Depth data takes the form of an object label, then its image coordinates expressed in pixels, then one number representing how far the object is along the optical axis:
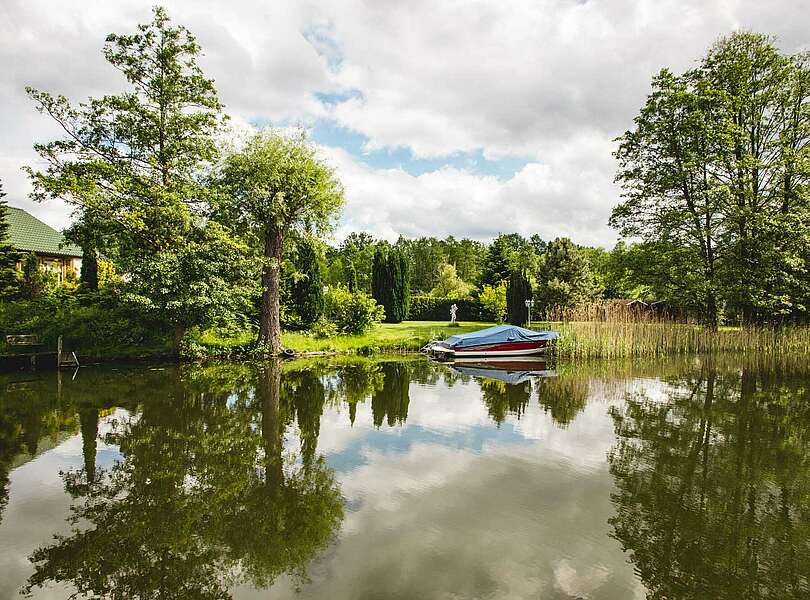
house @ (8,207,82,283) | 32.88
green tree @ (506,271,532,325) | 27.73
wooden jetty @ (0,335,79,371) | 14.74
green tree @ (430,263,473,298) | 38.42
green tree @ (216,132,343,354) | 17.17
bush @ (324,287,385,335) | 22.03
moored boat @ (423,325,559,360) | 18.98
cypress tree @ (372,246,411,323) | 29.27
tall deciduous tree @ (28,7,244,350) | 15.47
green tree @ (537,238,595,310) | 27.02
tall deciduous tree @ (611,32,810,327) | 19.56
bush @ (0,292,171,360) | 16.53
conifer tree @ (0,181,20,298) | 21.80
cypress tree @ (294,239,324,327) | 22.66
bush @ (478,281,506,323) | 30.23
